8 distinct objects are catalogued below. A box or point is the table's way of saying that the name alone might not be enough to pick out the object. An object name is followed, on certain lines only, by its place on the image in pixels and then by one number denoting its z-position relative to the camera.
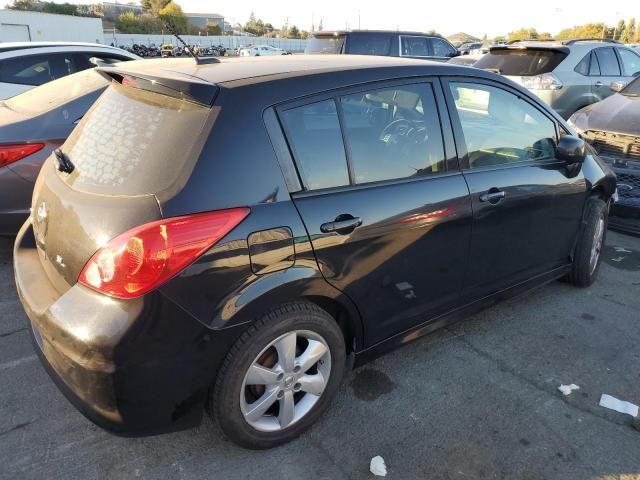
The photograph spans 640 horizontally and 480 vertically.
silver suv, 8.31
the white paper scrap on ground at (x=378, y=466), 2.21
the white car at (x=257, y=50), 41.43
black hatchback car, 1.86
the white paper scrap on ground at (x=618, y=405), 2.65
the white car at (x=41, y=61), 6.07
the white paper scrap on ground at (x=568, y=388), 2.80
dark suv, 10.66
